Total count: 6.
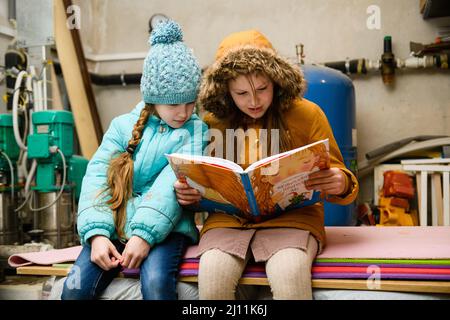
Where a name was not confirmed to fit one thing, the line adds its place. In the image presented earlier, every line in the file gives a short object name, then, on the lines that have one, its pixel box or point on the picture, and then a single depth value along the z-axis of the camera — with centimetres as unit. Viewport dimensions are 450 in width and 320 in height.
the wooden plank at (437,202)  227
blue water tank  223
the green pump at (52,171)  216
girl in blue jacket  106
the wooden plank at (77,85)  260
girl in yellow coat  100
